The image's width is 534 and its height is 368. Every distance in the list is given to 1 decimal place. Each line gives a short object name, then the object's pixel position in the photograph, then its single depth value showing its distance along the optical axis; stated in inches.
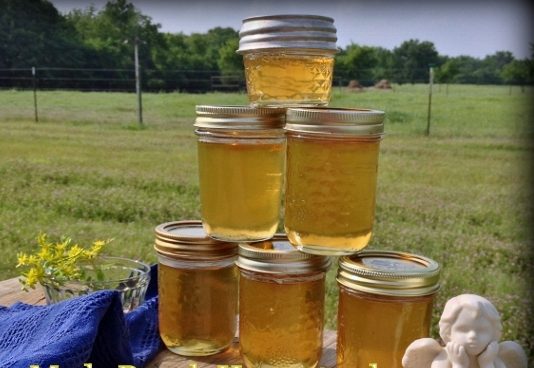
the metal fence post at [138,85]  223.3
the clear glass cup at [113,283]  40.5
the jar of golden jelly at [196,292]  37.0
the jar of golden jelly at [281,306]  33.9
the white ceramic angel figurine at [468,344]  27.8
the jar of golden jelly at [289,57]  35.3
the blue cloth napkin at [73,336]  32.3
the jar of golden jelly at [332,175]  32.1
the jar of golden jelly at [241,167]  34.8
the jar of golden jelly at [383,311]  32.1
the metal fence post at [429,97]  193.8
